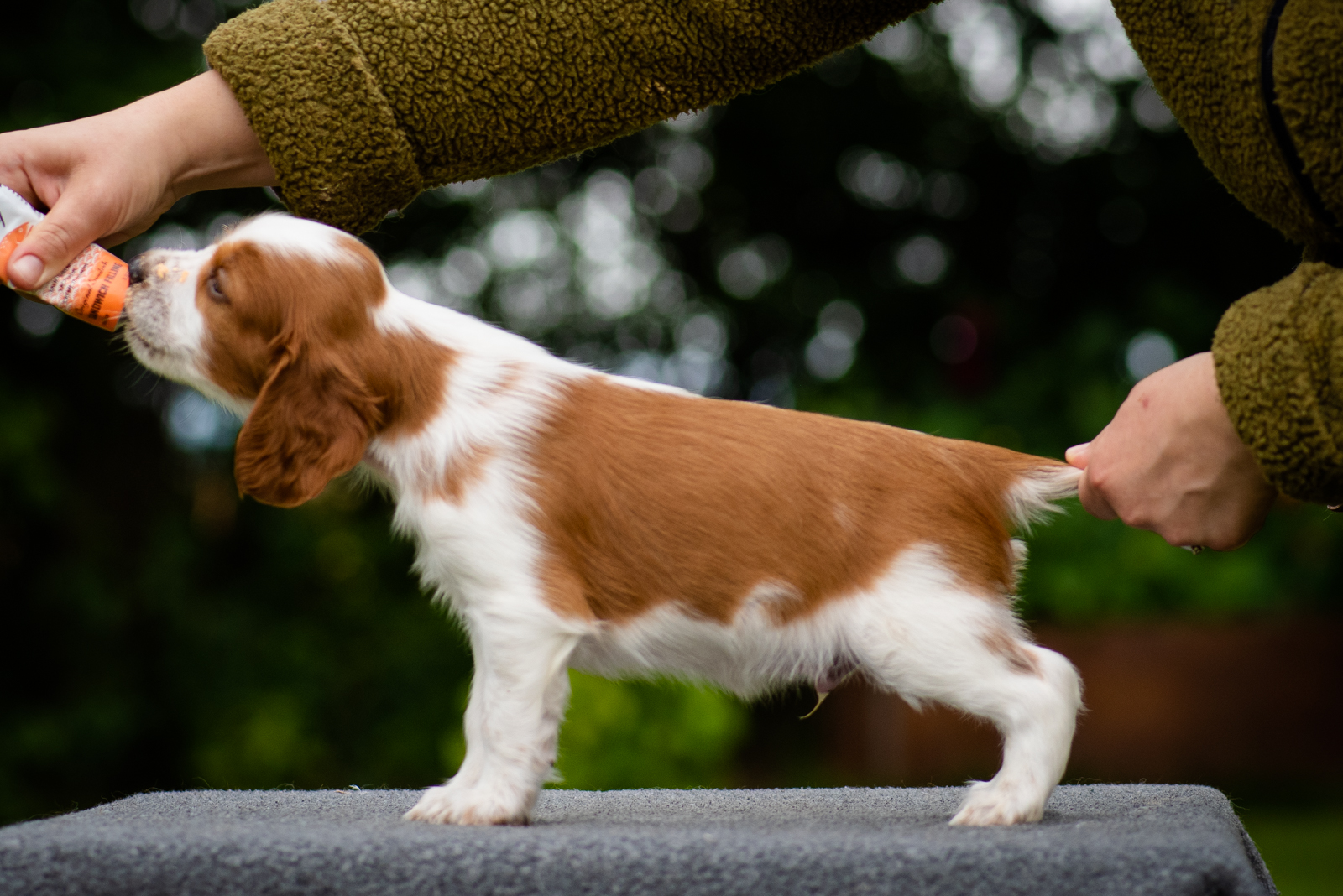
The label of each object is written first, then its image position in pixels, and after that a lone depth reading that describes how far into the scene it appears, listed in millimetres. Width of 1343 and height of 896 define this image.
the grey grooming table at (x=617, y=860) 1503
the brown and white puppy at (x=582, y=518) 1598
